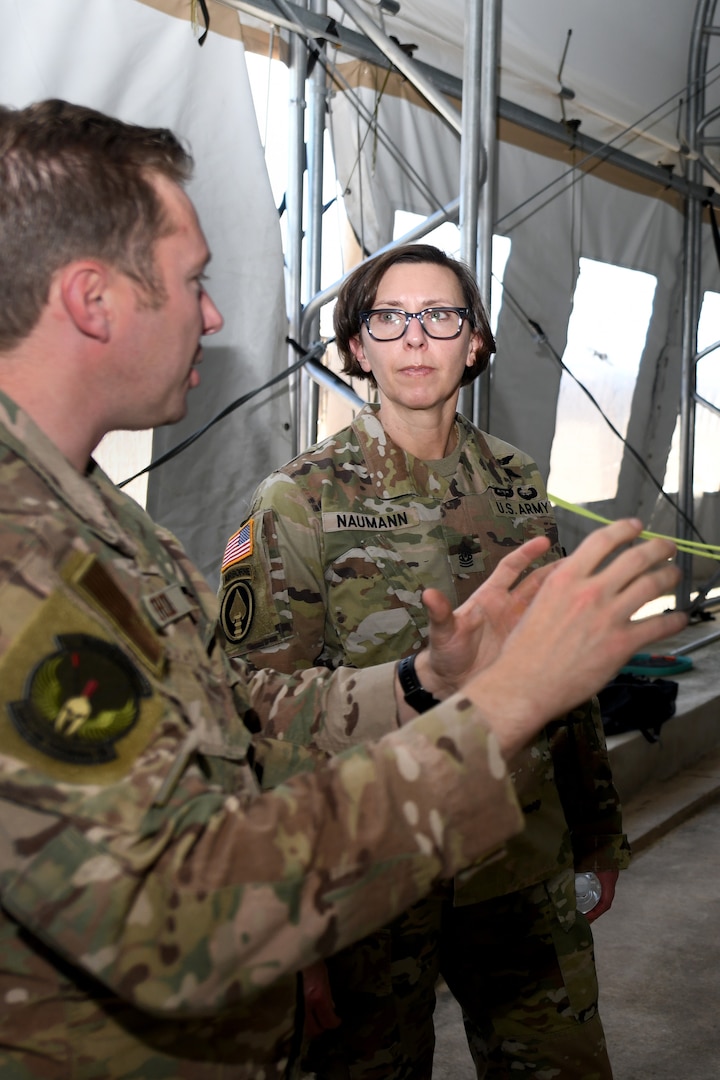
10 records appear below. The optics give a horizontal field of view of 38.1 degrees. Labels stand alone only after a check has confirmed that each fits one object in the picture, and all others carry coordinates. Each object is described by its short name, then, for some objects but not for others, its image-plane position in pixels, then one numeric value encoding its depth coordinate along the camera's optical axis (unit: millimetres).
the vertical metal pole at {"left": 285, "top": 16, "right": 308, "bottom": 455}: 3838
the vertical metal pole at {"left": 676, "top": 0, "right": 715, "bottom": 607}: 6570
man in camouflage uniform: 826
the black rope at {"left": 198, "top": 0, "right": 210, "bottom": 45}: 3336
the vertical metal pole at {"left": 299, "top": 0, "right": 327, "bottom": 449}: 3908
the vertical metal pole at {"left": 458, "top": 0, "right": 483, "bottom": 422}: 3336
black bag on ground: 4371
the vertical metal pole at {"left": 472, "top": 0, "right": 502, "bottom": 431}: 3391
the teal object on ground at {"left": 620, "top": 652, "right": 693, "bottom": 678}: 5336
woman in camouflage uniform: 1756
